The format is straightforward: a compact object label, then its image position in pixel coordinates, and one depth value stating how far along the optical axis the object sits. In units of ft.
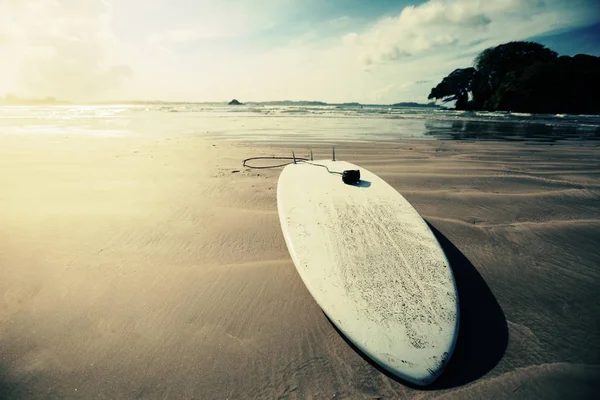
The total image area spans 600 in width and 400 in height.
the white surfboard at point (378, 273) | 3.67
